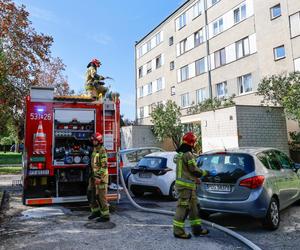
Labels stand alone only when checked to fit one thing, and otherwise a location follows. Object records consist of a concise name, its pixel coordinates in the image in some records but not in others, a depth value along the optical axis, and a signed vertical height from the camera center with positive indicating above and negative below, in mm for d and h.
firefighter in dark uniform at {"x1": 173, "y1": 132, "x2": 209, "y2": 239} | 5793 -582
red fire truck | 8180 +359
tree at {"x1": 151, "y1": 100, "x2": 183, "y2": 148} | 25219 +2378
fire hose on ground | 5182 -1400
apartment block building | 20766 +7865
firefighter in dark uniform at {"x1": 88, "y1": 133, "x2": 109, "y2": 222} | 7137 -562
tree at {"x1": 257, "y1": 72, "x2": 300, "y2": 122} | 15398 +2960
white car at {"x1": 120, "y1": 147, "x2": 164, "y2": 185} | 12062 -60
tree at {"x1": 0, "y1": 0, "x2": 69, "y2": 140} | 16573 +5383
